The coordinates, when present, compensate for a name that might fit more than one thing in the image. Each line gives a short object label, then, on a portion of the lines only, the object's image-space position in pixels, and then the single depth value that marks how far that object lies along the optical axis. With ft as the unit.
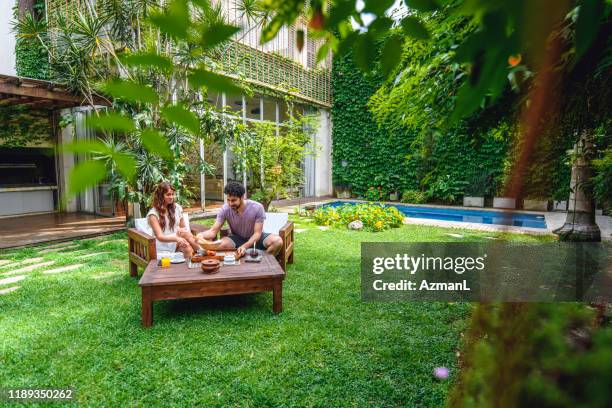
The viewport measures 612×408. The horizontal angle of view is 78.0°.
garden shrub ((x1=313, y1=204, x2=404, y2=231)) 24.93
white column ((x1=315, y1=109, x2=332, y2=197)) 44.73
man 13.93
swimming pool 28.37
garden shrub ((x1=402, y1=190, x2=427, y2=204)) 40.06
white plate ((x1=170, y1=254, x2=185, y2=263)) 11.99
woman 13.57
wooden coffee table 10.09
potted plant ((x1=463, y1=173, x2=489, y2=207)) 37.22
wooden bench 12.68
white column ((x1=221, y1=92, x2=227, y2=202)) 32.93
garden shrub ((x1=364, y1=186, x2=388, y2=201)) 42.34
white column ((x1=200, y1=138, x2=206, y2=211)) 29.27
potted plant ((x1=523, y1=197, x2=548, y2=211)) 33.53
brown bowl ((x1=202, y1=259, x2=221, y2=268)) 10.81
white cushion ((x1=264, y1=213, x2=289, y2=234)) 17.28
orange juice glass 11.50
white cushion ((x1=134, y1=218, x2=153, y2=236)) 14.71
